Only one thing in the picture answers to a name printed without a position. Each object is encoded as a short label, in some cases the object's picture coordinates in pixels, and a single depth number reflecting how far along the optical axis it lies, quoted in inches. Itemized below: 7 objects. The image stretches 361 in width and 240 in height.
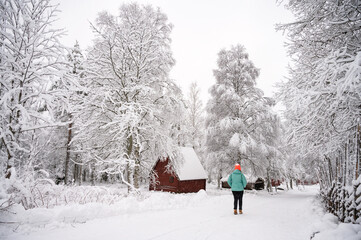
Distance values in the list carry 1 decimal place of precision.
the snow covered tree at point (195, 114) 1174.4
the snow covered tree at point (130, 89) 387.5
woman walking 274.5
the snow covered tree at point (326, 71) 175.9
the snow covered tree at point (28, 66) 193.0
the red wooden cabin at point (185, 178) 684.3
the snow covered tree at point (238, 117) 637.9
